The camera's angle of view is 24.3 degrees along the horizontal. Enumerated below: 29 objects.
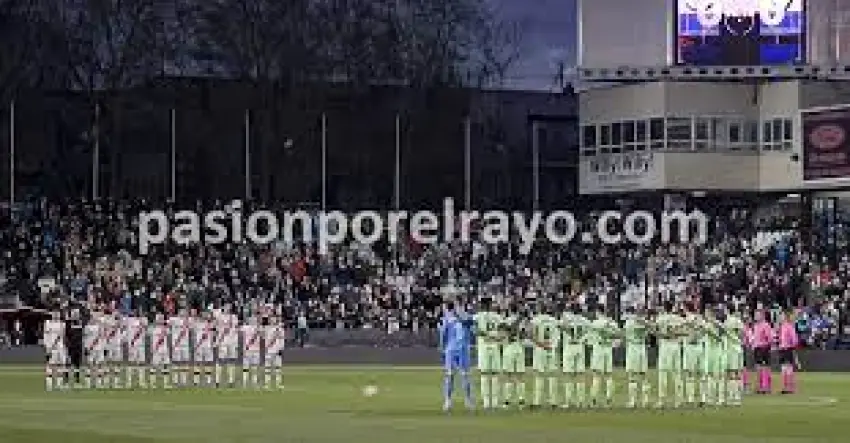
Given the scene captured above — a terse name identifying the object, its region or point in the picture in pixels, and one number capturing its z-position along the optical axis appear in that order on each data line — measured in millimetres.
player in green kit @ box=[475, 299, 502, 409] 38625
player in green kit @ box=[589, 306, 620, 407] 40062
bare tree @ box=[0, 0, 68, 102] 85938
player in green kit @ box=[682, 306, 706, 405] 41094
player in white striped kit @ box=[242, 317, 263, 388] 51375
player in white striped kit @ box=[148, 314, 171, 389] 52469
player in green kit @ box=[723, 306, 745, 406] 41969
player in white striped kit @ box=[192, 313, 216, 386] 52531
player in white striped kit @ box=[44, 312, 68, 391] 50688
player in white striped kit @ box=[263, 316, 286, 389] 51344
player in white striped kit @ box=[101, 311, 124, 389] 52281
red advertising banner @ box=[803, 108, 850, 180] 82938
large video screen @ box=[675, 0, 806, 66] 83562
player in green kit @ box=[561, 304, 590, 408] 39656
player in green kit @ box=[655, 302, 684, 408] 41062
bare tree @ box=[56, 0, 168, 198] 87438
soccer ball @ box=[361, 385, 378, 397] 46125
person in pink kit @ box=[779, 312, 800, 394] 48531
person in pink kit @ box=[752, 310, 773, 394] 48156
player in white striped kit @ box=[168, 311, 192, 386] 52469
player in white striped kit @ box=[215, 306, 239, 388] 52125
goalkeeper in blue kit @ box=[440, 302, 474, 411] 38281
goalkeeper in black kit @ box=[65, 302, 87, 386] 52219
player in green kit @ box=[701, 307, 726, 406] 41344
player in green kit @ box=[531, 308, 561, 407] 39344
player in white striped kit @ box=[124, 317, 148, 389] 52562
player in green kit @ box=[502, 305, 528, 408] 38875
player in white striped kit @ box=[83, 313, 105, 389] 52022
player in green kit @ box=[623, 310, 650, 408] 40531
